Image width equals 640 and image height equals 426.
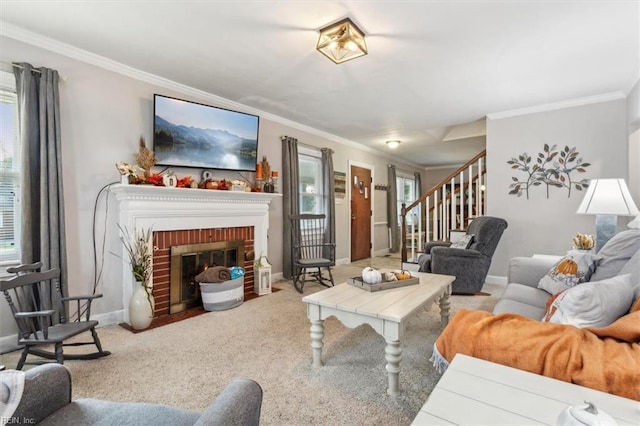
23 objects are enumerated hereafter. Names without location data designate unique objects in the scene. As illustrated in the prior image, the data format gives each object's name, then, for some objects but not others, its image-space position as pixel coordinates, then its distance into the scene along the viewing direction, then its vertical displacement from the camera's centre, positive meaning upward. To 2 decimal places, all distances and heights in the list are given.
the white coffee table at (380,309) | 1.69 -0.57
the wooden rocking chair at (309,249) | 3.95 -0.54
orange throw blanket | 0.91 -0.47
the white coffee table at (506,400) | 0.76 -0.52
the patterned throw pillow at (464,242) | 3.77 -0.36
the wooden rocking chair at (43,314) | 1.85 -0.68
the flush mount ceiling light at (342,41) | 2.17 +1.35
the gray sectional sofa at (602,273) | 1.71 -0.36
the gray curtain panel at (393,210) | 7.25 +0.11
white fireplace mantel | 2.77 +0.07
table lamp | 2.55 +0.07
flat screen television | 3.04 +0.90
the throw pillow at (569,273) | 1.96 -0.41
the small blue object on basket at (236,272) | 3.31 -0.63
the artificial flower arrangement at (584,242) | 2.69 -0.26
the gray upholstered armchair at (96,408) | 0.82 -0.59
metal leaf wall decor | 3.70 +0.56
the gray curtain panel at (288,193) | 4.46 +0.34
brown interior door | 6.11 +0.04
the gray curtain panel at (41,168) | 2.27 +0.39
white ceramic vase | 2.62 -0.81
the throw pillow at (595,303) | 1.24 -0.39
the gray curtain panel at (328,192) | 5.16 +0.40
